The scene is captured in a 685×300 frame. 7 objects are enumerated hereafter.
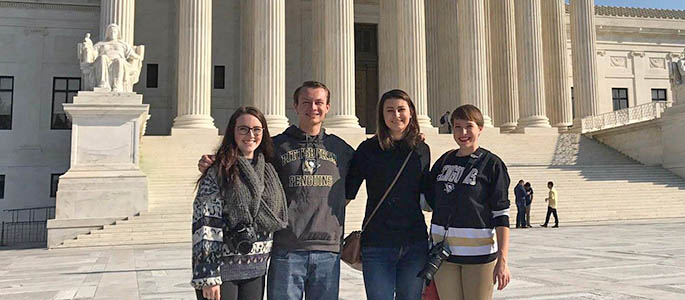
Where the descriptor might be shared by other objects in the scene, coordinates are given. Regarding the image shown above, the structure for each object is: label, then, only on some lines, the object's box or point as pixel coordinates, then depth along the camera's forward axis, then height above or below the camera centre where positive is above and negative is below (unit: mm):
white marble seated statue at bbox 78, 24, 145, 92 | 19656 +4462
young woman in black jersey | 4137 -307
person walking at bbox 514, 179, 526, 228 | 19062 -648
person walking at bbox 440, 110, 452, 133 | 32481 +3808
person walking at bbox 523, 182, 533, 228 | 19480 -495
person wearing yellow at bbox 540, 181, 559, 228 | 19344 -774
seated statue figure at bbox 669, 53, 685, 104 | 28250 +5232
